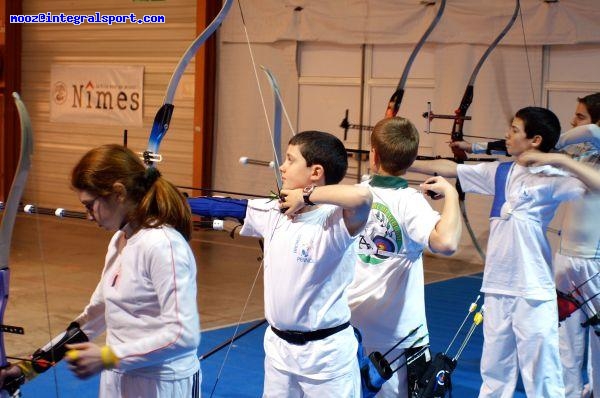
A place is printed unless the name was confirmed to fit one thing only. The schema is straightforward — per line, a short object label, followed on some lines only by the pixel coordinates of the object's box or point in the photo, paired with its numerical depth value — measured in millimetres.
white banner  11312
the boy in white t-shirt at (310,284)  2523
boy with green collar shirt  2992
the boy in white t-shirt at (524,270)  3498
